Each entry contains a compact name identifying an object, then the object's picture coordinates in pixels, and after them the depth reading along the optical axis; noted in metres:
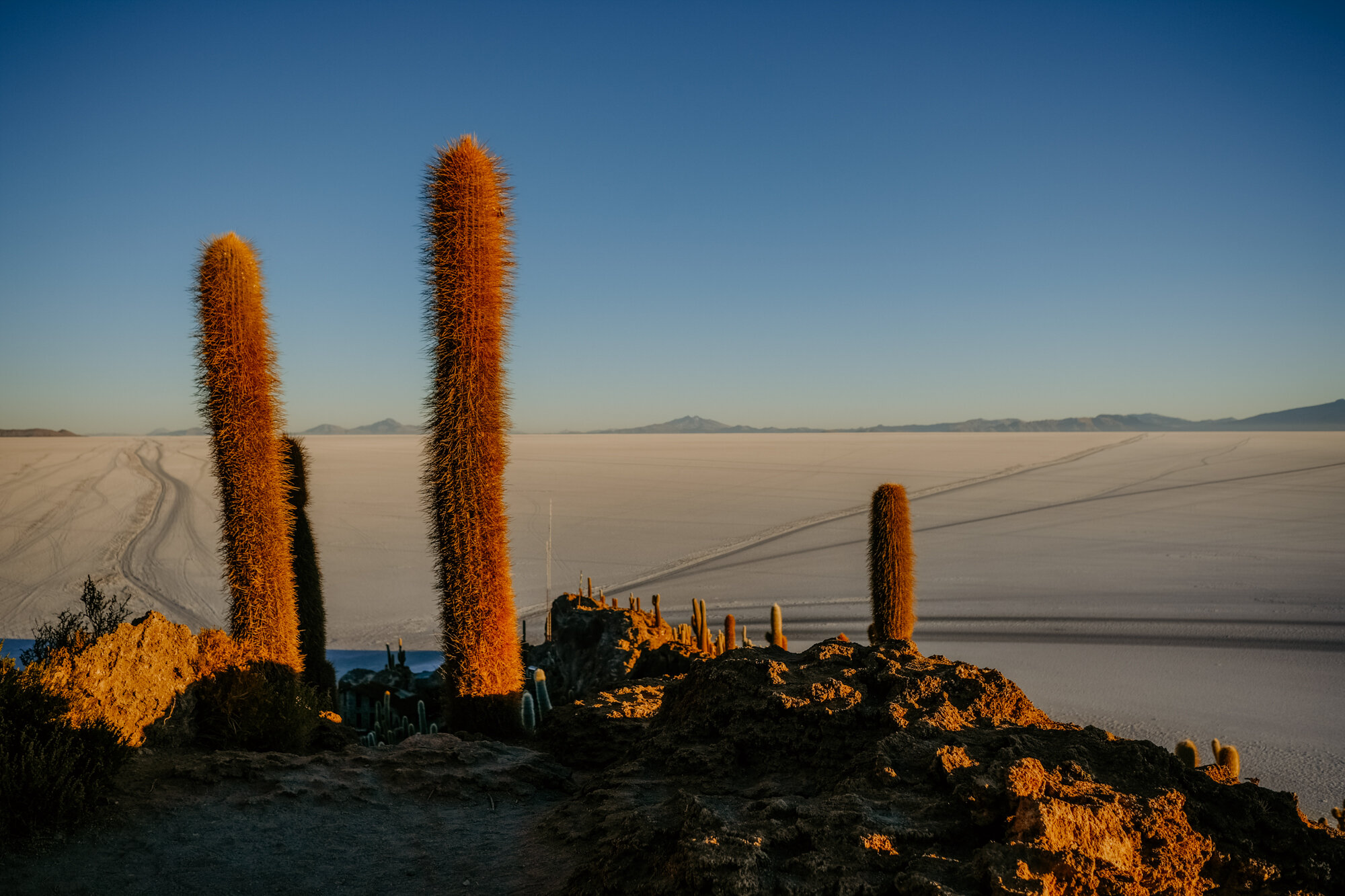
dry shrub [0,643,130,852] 4.05
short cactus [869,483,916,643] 9.97
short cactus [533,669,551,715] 8.26
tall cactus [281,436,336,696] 9.38
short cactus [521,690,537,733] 7.19
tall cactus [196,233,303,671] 7.07
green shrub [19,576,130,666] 5.48
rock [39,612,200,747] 4.90
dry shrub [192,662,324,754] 5.88
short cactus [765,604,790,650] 9.71
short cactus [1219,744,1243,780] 6.13
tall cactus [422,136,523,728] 6.98
